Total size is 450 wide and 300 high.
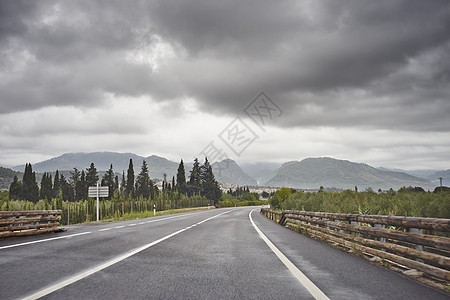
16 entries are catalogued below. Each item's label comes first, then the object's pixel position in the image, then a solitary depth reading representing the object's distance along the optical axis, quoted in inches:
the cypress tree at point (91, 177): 4088.6
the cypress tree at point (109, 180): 4098.2
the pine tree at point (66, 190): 4160.9
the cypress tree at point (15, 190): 3466.0
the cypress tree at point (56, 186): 4187.5
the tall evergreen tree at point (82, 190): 3914.4
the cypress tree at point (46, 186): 3927.2
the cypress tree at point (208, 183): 4464.3
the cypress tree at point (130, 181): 4271.2
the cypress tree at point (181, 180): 4237.2
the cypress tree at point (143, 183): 4330.7
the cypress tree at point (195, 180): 4456.2
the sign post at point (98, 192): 1083.3
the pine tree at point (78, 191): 3988.7
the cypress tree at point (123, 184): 4247.0
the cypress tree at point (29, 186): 3604.8
